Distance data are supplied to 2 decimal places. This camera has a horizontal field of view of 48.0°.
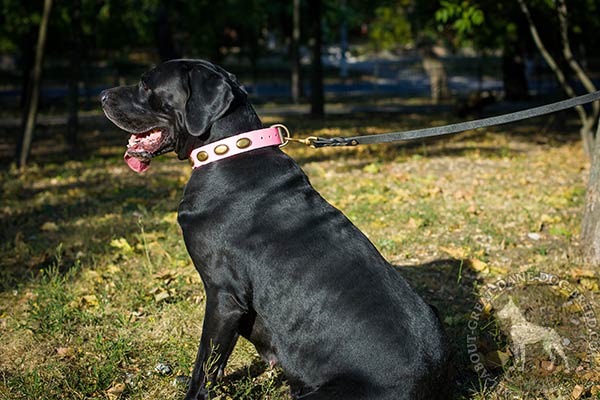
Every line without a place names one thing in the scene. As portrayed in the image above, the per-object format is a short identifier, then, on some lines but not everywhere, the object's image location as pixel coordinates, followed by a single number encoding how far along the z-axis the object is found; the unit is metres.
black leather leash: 3.92
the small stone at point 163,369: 4.08
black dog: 3.07
